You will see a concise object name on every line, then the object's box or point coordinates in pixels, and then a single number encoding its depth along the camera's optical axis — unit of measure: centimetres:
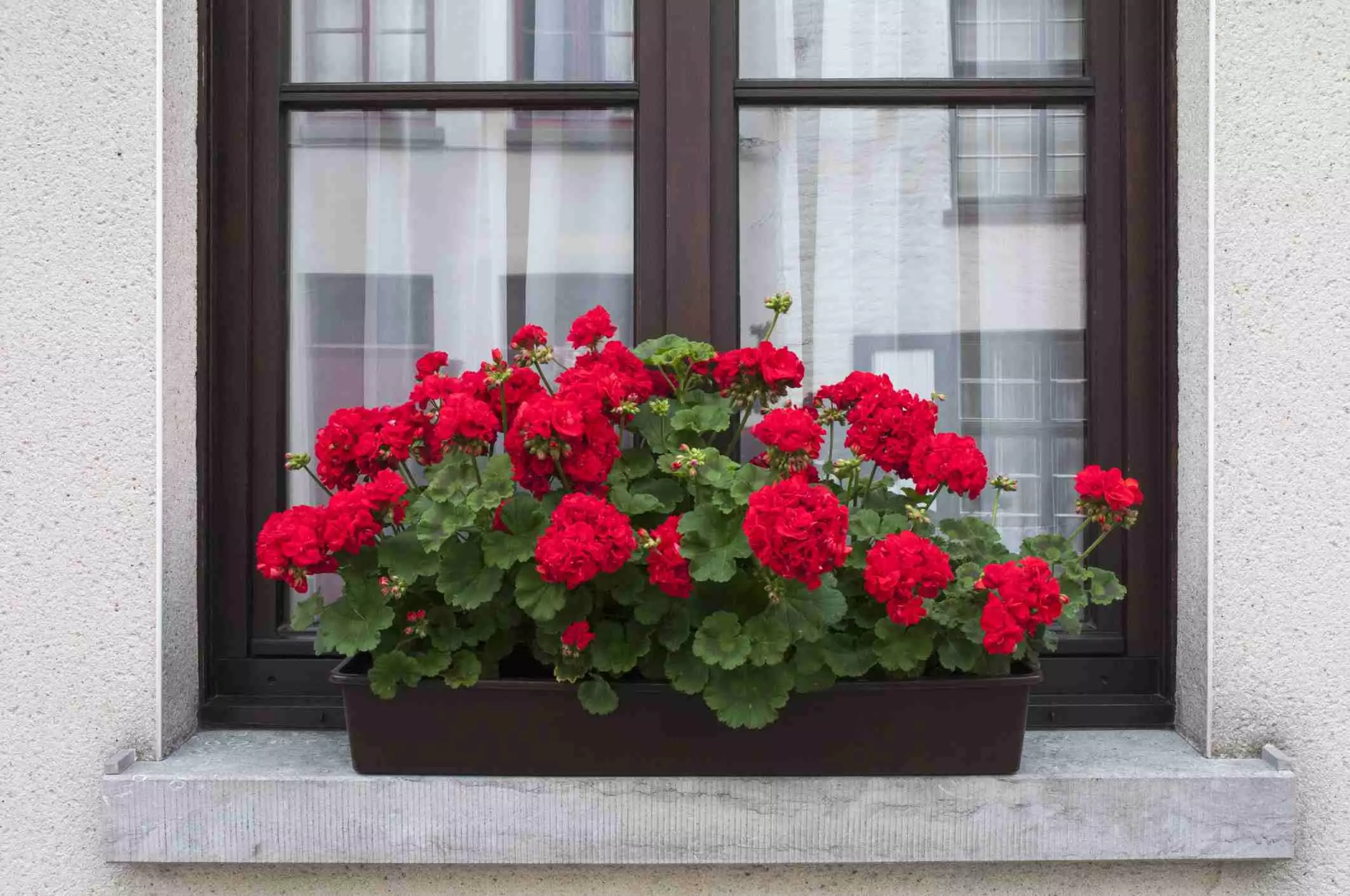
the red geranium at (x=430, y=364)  159
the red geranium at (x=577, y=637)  142
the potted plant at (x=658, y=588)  139
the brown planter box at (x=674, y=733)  150
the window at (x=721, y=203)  181
